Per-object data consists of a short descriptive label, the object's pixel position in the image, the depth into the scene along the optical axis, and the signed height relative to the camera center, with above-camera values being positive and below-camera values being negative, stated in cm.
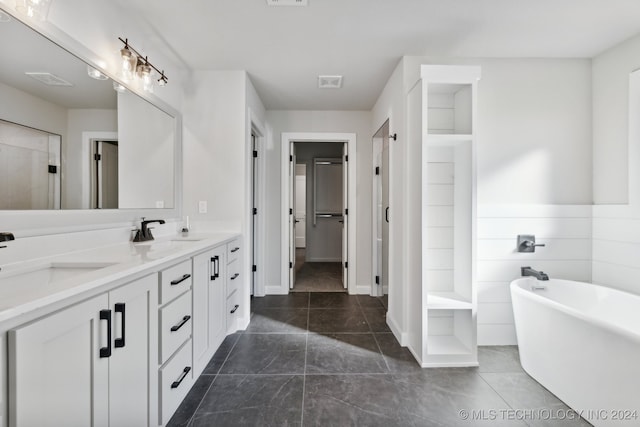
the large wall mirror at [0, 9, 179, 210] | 123 +43
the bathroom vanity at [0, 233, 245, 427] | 73 -44
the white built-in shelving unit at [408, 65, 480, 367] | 203 -2
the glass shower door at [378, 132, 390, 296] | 347 -5
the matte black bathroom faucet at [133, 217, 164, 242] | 200 -16
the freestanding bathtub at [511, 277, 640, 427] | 134 -76
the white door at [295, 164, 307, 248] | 741 +50
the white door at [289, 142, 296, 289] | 379 -6
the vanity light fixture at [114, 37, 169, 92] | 186 +102
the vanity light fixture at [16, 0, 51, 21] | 123 +93
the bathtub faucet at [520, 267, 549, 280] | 223 -50
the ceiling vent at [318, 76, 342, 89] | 282 +135
